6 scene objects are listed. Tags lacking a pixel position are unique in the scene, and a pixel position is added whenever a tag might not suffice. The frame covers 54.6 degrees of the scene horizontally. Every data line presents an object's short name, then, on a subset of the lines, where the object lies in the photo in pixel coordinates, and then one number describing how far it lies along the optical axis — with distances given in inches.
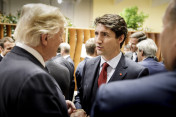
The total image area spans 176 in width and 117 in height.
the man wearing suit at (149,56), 103.1
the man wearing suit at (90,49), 124.9
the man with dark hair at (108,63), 67.1
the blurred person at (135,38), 149.6
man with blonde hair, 34.8
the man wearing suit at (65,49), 147.8
